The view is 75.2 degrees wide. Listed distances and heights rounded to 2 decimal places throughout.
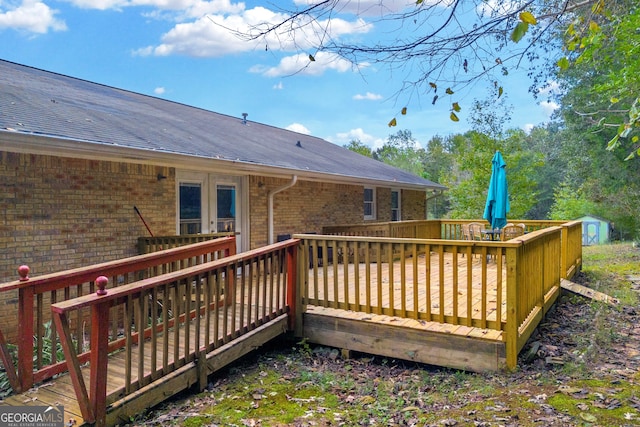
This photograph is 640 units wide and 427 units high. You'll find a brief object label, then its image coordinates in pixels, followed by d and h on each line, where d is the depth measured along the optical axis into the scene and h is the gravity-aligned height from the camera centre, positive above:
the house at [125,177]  4.89 +0.46
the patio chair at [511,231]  8.92 -0.55
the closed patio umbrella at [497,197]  8.83 +0.19
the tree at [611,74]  3.52 +3.07
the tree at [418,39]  3.36 +1.40
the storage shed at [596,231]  24.66 -1.52
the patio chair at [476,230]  9.88 -0.60
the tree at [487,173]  18.91 +1.54
